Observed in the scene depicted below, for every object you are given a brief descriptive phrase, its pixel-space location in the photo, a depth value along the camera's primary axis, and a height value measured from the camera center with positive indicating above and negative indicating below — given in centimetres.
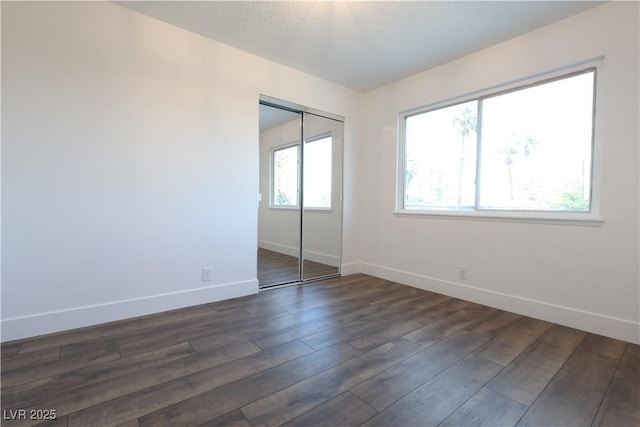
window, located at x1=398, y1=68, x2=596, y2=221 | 240 +53
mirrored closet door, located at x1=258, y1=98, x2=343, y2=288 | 371 +10
